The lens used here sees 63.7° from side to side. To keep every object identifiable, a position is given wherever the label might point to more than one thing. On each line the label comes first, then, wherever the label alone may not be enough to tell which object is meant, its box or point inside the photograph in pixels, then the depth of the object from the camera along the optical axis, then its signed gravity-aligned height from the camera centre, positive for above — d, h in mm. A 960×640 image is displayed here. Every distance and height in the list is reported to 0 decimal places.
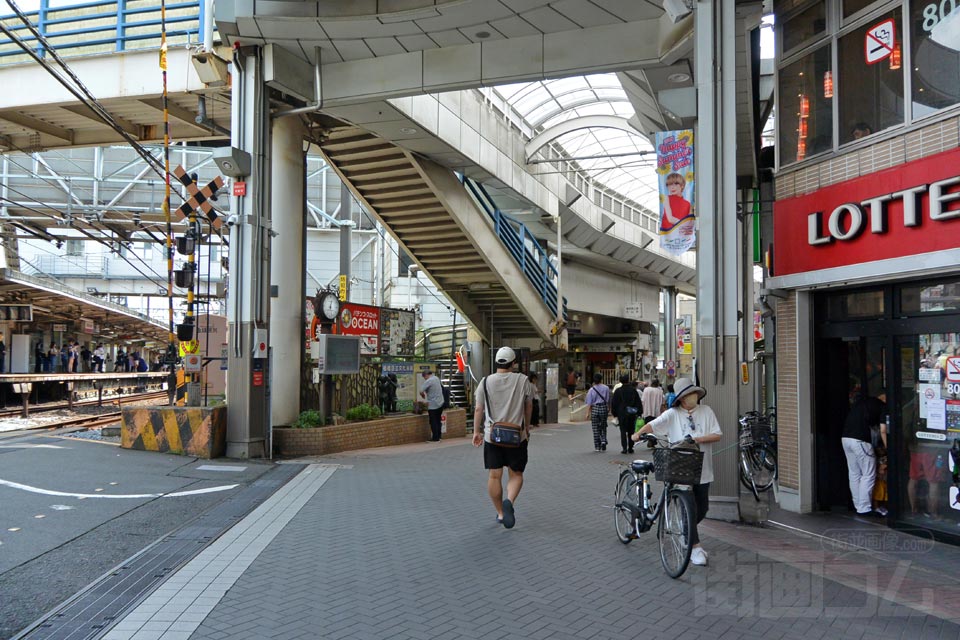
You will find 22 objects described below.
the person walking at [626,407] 15539 -1172
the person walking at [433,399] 17422 -1117
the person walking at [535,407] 23327 -1787
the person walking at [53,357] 26141 -180
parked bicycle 10453 -1524
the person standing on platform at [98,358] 30125 -257
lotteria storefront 7285 +241
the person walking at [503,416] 7500 -656
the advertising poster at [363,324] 17656 +612
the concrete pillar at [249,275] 13281 +1327
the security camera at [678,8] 8914 +3944
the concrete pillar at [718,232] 8375 +1279
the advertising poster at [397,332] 19641 +459
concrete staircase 17906 +3028
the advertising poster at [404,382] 18016 -759
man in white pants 8406 -1080
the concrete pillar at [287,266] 14719 +1635
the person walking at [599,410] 15625 -1245
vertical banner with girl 9406 +1940
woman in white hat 6535 -641
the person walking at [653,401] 16047 -1091
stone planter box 14031 -1698
